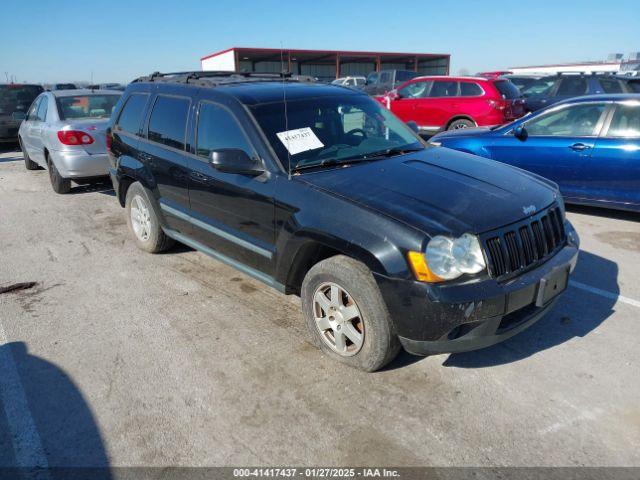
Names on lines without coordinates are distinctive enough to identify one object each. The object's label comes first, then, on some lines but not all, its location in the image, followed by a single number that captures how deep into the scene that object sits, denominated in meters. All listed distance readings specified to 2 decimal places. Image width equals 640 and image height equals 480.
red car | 10.57
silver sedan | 7.36
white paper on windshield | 3.48
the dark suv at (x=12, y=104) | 13.15
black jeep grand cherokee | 2.67
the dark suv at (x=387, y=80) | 21.27
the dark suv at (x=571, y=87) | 11.05
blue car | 5.70
